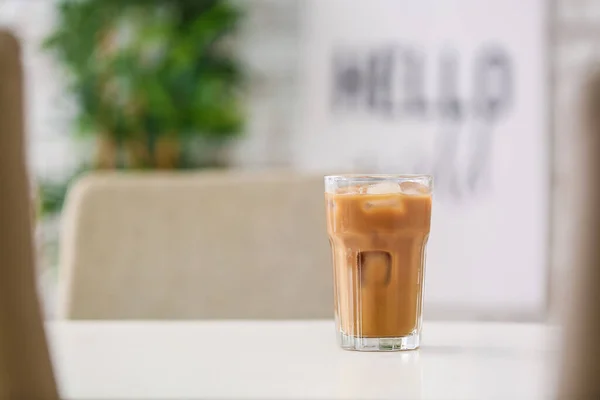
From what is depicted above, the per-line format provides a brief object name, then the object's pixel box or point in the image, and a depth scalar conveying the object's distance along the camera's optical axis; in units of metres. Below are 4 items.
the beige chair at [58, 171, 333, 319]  1.93
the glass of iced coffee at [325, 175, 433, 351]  1.40
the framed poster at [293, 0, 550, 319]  3.95
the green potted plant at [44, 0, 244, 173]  3.93
